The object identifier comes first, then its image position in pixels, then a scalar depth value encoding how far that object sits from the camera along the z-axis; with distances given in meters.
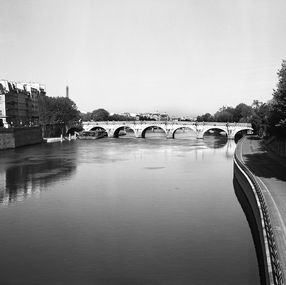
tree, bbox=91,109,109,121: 176.27
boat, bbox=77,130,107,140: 106.57
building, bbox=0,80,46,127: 87.94
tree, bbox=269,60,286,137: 30.77
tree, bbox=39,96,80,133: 100.94
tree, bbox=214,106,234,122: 137.38
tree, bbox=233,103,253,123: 131.52
